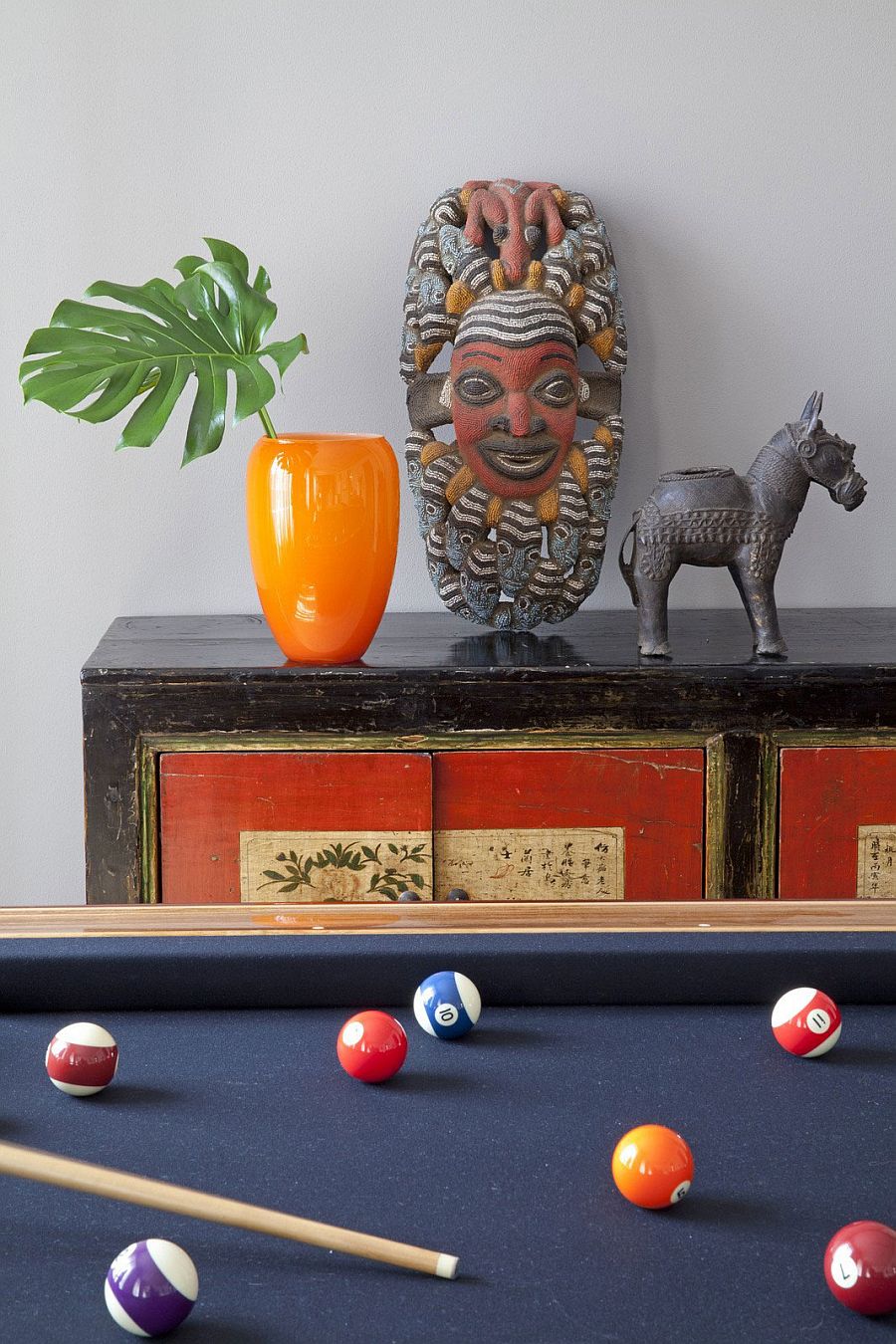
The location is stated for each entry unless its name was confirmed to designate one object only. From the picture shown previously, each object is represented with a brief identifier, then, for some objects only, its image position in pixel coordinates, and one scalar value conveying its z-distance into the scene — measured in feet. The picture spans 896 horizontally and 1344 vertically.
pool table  8.50
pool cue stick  8.54
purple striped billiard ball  8.30
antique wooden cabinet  13.04
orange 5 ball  8.77
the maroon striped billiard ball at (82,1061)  9.29
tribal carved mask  14.48
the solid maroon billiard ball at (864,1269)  8.39
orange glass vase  13.36
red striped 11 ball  9.53
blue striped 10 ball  9.63
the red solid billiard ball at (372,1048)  9.38
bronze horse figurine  13.67
